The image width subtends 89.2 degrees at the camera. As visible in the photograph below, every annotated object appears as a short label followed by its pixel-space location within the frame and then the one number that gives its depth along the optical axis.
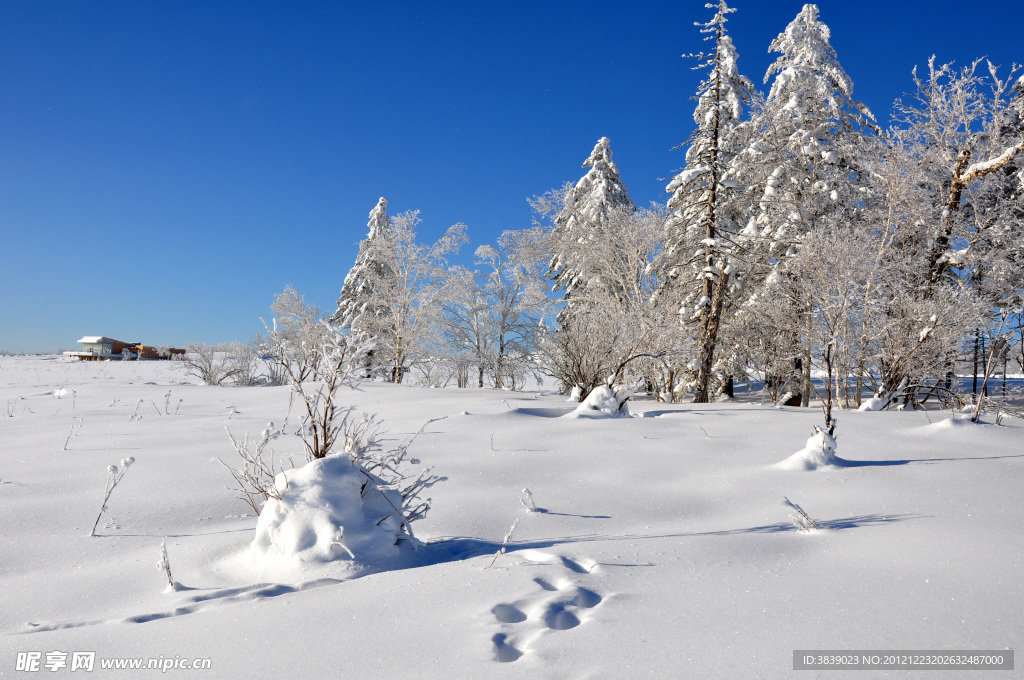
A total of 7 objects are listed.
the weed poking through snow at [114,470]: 3.49
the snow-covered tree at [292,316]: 18.39
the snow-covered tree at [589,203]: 20.41
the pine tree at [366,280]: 24.75
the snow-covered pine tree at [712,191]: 14.12
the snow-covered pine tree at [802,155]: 14.83
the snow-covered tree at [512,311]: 21.23
